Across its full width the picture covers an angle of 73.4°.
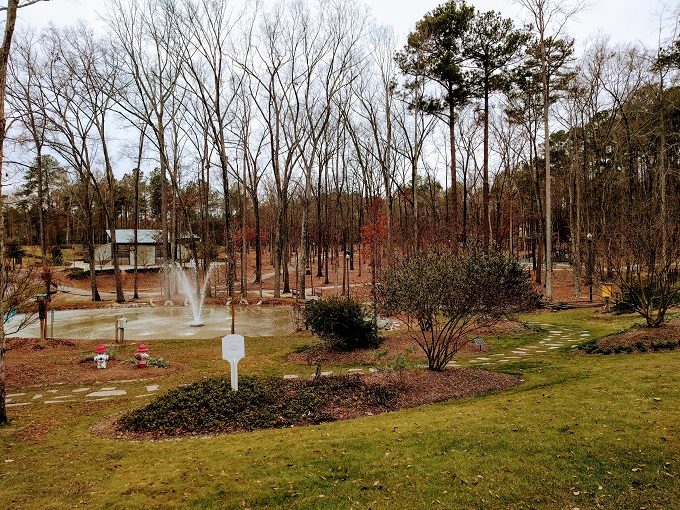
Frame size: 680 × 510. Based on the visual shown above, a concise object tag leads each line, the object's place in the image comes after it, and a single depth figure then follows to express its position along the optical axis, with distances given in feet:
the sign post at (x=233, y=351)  23.36
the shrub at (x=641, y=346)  31.69
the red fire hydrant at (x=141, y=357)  34.35
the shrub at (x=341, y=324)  38.96
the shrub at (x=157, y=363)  34.81
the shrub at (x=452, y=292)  27.50
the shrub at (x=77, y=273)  121.90
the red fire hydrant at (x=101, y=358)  34.37
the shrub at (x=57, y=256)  135.13
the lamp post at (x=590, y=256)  39.73
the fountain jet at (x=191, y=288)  72.51
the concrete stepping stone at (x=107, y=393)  27.14
